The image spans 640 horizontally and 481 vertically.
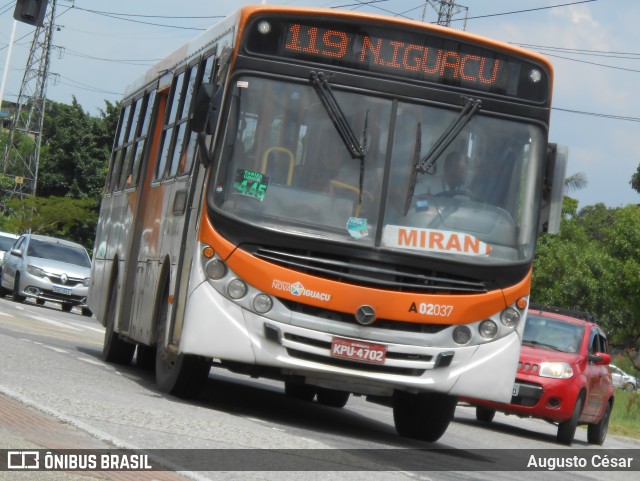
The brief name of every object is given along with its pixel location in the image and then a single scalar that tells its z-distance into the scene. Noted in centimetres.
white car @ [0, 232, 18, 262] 4162
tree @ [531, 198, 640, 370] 5625
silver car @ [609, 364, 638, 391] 7514
